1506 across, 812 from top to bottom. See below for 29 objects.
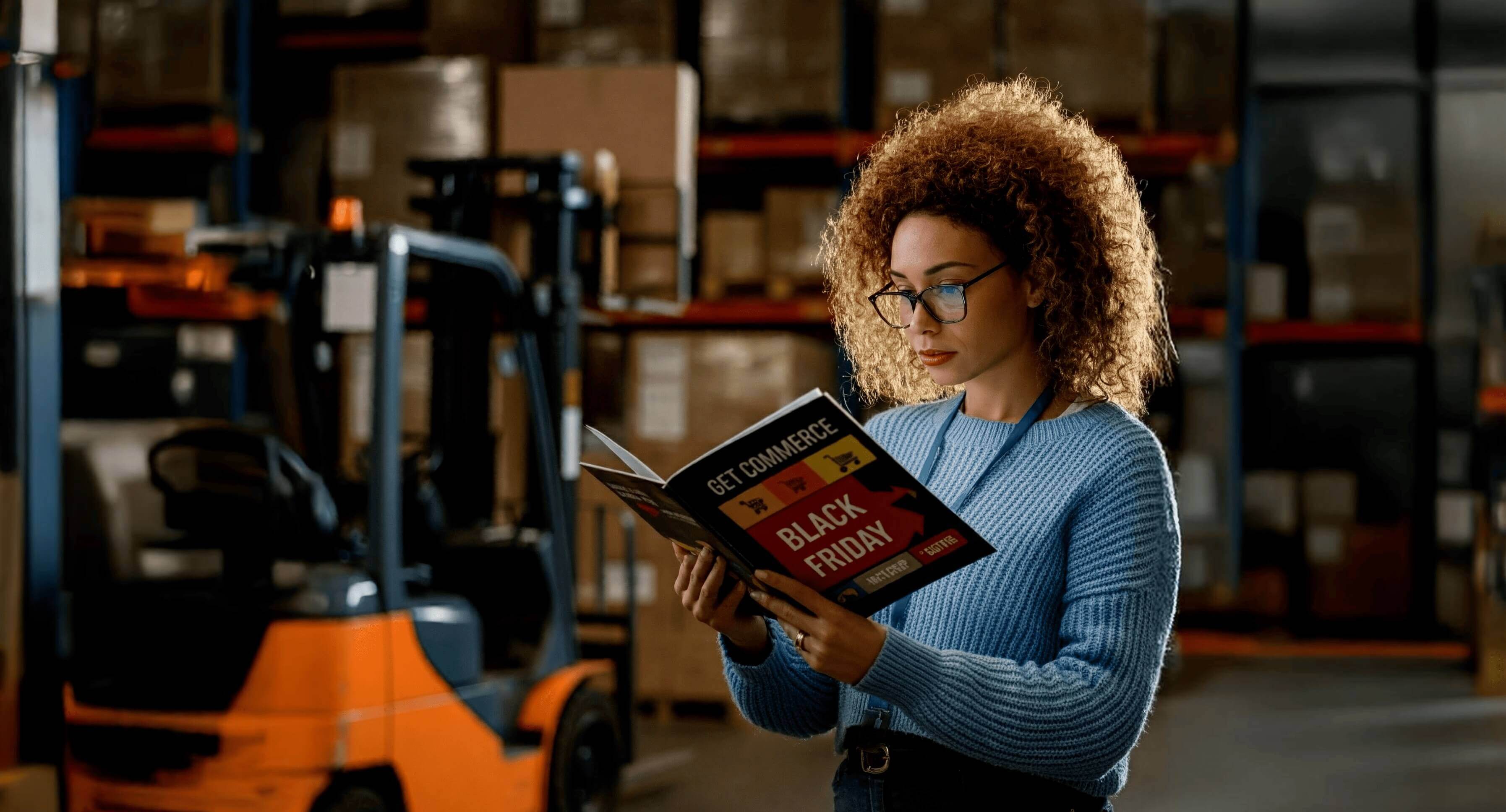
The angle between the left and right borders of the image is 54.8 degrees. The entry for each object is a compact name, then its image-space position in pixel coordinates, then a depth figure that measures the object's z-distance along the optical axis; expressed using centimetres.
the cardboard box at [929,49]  667
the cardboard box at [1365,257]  767
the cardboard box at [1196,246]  731
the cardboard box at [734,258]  670
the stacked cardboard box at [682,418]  613
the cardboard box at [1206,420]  750
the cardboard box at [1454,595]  797
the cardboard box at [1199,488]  738
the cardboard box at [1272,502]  795
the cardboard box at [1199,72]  710
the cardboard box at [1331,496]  791
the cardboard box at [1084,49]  658
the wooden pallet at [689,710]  618
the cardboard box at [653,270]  600
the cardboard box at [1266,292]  789
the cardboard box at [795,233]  662
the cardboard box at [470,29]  686
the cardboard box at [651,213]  599
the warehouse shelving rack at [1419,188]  802
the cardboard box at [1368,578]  788
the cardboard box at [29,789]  249
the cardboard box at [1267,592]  795
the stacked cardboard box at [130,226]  565
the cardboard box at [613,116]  601
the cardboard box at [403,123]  642
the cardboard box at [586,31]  664
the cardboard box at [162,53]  692
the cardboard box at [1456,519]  795
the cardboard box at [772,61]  657
